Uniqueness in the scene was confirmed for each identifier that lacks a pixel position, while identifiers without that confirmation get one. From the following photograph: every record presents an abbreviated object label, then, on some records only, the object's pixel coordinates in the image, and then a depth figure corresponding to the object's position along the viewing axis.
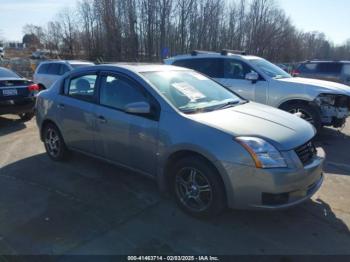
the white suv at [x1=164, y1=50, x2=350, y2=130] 6.44
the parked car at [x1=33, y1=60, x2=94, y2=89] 11.01
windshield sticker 3.72
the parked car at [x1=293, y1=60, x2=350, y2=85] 11.60
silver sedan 2.85
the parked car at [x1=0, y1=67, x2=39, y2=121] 7.27
